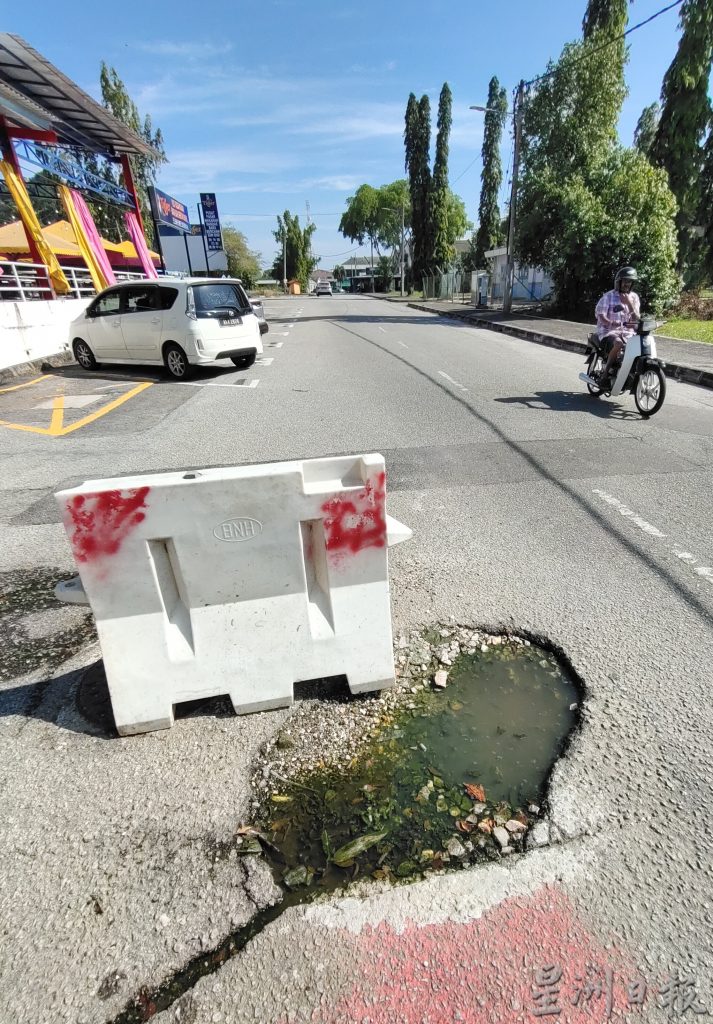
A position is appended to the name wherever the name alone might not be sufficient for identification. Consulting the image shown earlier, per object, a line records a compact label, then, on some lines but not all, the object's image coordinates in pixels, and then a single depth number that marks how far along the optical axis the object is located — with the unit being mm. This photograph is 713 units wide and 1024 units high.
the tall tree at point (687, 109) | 21625
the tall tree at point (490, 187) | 51688
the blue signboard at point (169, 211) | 29672
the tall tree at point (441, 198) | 52531
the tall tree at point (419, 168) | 54250
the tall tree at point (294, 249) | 87125
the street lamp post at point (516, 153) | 21594
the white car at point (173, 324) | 10547
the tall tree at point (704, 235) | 23797
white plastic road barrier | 2332
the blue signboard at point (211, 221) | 37812
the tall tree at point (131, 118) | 34969
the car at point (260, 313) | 16969
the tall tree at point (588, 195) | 19172
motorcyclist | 7664
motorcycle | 7230
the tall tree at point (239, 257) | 58531
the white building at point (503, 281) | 30986
